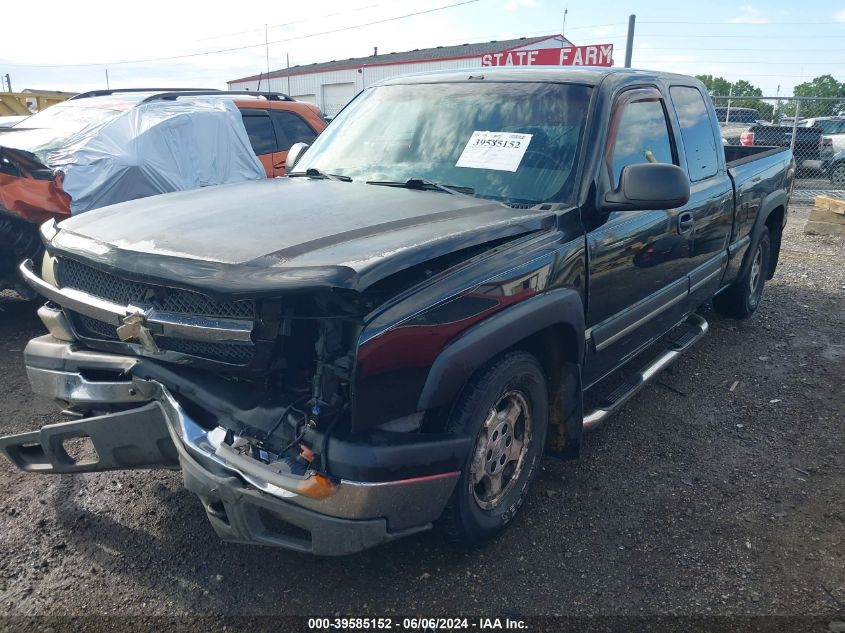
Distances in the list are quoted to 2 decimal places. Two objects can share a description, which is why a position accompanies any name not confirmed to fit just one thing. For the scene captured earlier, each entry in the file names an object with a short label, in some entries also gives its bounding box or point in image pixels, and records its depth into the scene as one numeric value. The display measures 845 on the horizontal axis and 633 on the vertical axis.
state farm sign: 23.91
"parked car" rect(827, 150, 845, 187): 15.56
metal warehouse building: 33.91
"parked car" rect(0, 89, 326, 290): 4.97
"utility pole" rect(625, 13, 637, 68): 16.62
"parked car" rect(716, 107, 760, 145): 16.09
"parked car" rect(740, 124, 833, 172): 15.65
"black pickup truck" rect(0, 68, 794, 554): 2.19
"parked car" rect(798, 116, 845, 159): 16.57
